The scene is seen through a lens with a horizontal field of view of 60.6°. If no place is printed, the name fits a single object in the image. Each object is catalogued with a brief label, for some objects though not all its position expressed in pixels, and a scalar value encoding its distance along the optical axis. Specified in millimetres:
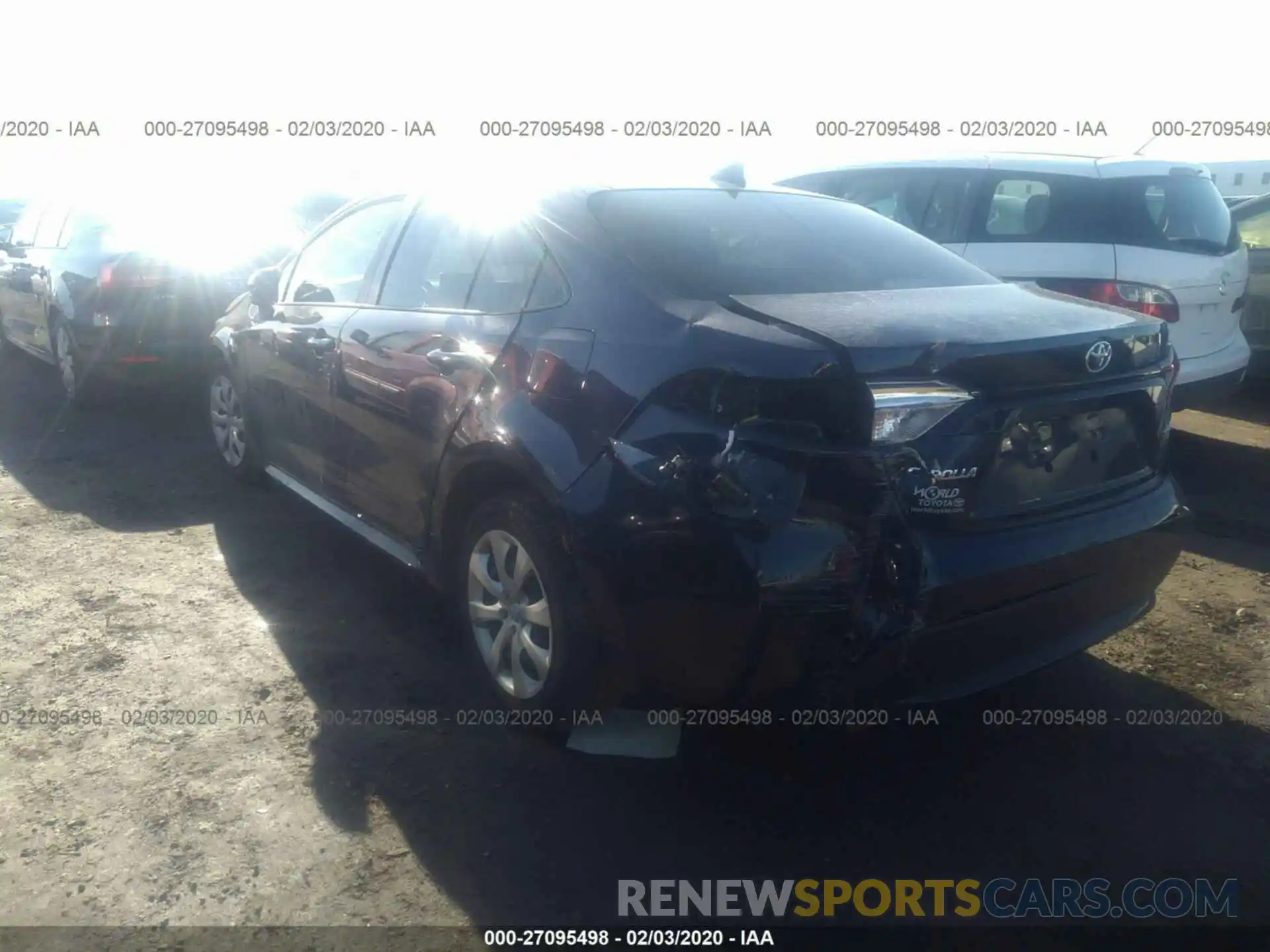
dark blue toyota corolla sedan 2602
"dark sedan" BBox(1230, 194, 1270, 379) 7625
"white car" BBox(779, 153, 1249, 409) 5699
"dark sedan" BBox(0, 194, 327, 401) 7051
